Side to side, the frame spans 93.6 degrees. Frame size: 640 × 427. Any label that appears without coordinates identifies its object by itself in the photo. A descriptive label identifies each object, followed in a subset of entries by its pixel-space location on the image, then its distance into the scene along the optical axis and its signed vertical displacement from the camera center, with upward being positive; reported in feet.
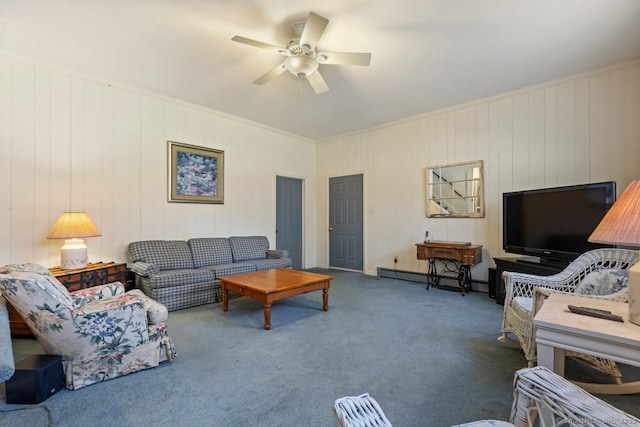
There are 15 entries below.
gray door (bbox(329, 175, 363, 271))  19.76 -0.47
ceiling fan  7.95 +4.88
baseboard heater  14.76 -3.48
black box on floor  5.78 -3.25
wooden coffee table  9.75 -2.43
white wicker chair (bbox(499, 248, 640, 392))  6.51 -1.84
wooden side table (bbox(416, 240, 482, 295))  13.87 -2.04
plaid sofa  11.62 -2.28
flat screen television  9.98 -0.14
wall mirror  14.98 +1.29
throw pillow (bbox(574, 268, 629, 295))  6.51 -1.51
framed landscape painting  14.66 +2.17
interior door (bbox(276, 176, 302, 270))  19.99 -0.11
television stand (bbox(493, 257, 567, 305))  10.90 -1.99
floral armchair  5.99 -2.47
